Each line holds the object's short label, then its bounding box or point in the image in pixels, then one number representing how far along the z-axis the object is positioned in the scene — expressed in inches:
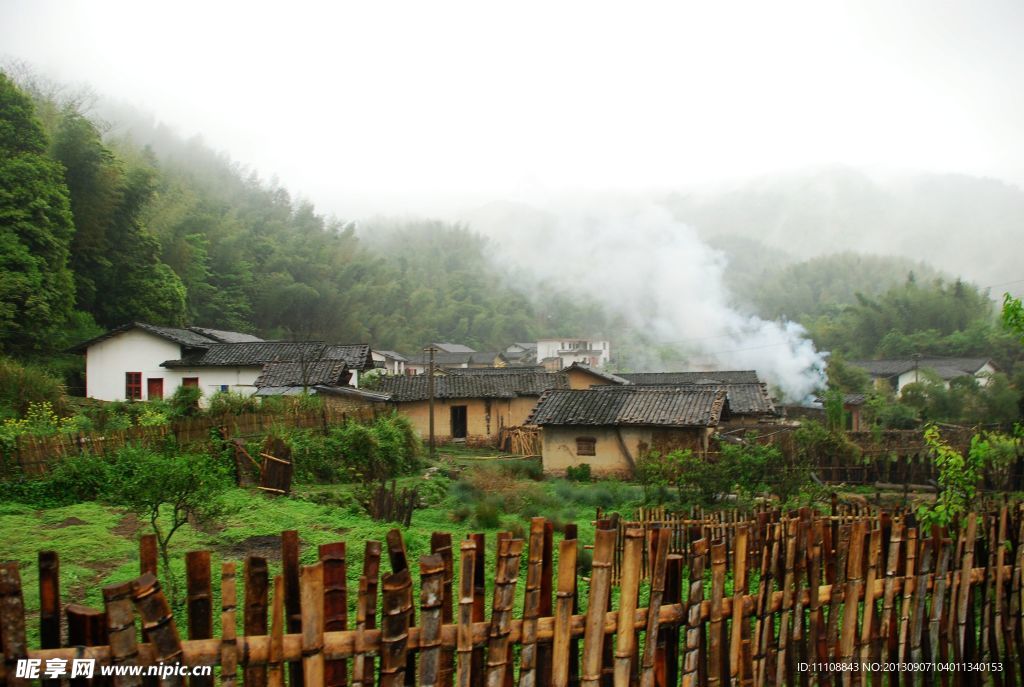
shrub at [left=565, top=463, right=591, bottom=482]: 862.5
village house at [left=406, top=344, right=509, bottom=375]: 2388.0
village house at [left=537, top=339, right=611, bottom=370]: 2903.5
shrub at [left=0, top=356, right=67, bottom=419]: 828.6
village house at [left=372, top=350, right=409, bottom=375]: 2226.9
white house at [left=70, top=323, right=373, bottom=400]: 1186.0
